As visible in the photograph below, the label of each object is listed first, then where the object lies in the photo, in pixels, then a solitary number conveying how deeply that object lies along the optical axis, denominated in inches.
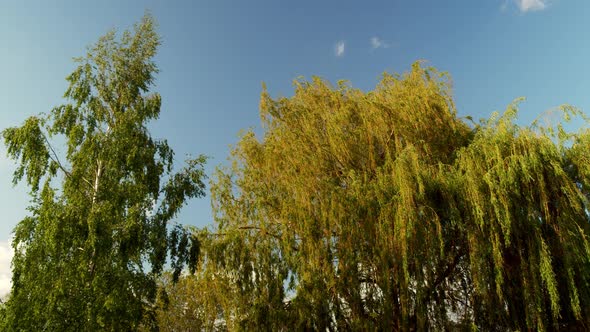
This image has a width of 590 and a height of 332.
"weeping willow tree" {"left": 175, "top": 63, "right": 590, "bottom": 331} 306.8
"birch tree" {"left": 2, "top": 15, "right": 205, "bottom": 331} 261.6
